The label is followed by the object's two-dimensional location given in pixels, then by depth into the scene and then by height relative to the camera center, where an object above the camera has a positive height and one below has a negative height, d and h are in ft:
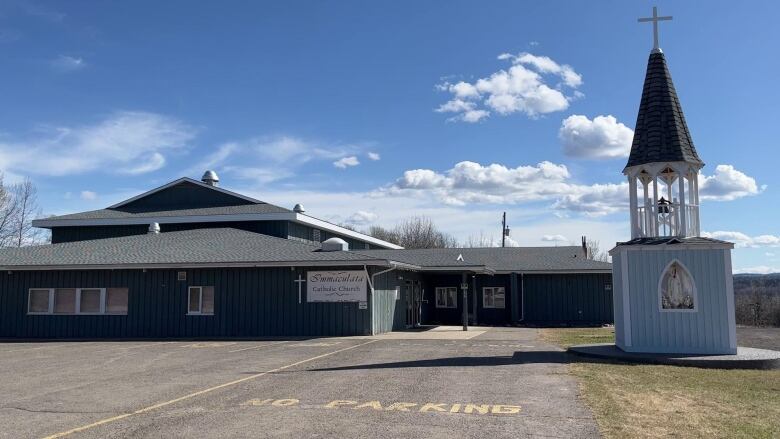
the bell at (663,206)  51.26 +6.55
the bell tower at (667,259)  47.96 +2.55
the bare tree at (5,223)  154.81 +15.89
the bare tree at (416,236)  227.20 +19.27
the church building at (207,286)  72.95 +0.97
